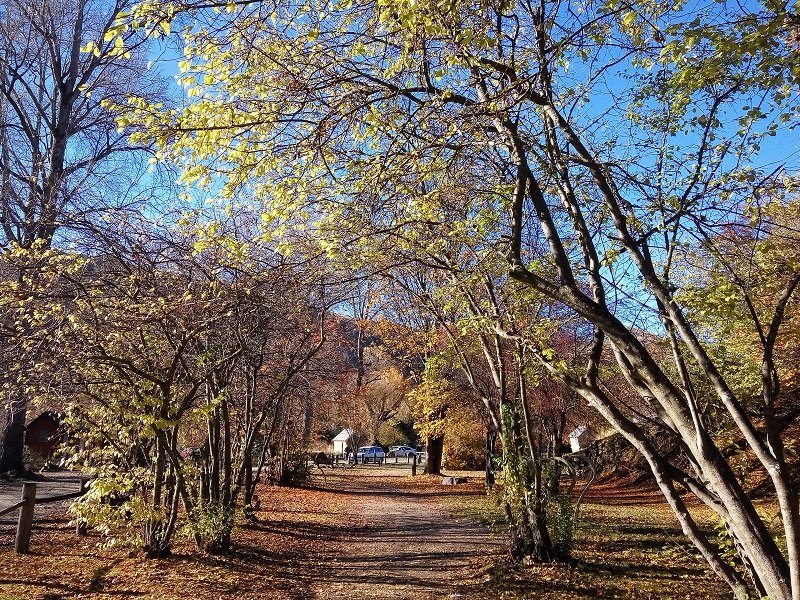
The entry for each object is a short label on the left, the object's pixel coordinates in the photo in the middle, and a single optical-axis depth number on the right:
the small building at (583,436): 28.77
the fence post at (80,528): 11.22
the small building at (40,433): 35.19
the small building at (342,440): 50.42
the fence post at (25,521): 9.62
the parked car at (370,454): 49.72
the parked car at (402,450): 53.99
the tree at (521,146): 4.10
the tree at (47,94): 19.64
